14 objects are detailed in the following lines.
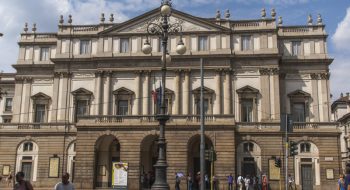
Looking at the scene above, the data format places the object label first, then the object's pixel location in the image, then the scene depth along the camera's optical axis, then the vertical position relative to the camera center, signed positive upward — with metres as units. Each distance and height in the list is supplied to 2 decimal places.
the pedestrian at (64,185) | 14.15 -0.58
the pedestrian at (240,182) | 40.22 -1.21
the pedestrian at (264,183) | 39.66 -1.27
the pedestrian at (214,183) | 38.88 -1.29
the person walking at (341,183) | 19.34 -0.59
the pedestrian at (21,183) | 13.12 -0.50
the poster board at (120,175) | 29.31 -0.51
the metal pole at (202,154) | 25.92 +0.81
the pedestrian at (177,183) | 37.19 -1.26
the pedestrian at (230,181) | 39.69 -1.11
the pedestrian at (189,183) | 38.09 -1.28
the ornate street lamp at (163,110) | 20.19 +2.75
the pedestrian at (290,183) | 42.59 -1.32
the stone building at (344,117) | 75.94 +9.17
